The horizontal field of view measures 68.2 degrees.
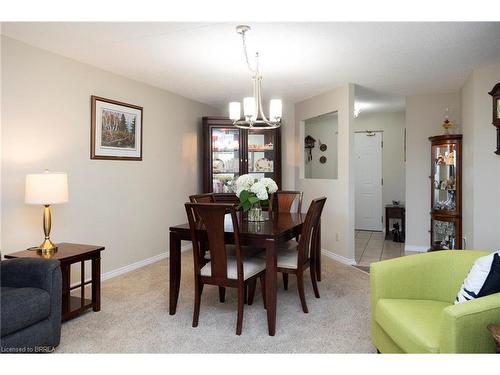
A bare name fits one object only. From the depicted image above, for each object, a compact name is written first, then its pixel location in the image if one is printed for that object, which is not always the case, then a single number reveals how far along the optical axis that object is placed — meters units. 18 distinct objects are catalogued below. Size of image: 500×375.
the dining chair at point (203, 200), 3.22
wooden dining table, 2.60
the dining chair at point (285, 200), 4.15
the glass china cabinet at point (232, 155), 5.48
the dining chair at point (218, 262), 2.58
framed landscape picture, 3.75
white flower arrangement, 3.16
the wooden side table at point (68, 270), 2.74
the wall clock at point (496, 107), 3.51
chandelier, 3.18
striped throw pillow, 1.68
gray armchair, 2.04
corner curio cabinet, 4.54
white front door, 7.11
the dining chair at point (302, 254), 2.96
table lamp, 2.74
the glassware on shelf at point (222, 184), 5.55
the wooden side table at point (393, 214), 6.38
